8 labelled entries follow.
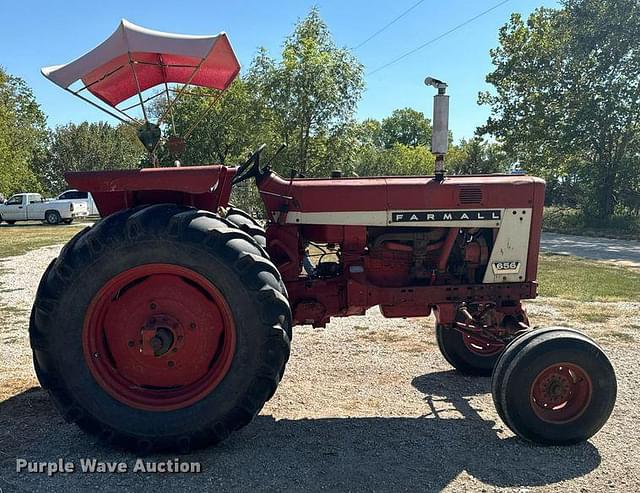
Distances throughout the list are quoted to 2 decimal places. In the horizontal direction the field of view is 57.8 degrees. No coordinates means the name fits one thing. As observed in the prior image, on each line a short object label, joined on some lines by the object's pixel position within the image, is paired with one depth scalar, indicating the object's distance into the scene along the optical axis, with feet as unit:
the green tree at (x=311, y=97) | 62.49
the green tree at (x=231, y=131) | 76.07
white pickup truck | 94.68
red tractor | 11.10
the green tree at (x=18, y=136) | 98.89
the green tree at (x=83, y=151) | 150.51
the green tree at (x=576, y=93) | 73.51
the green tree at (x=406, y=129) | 222.69
